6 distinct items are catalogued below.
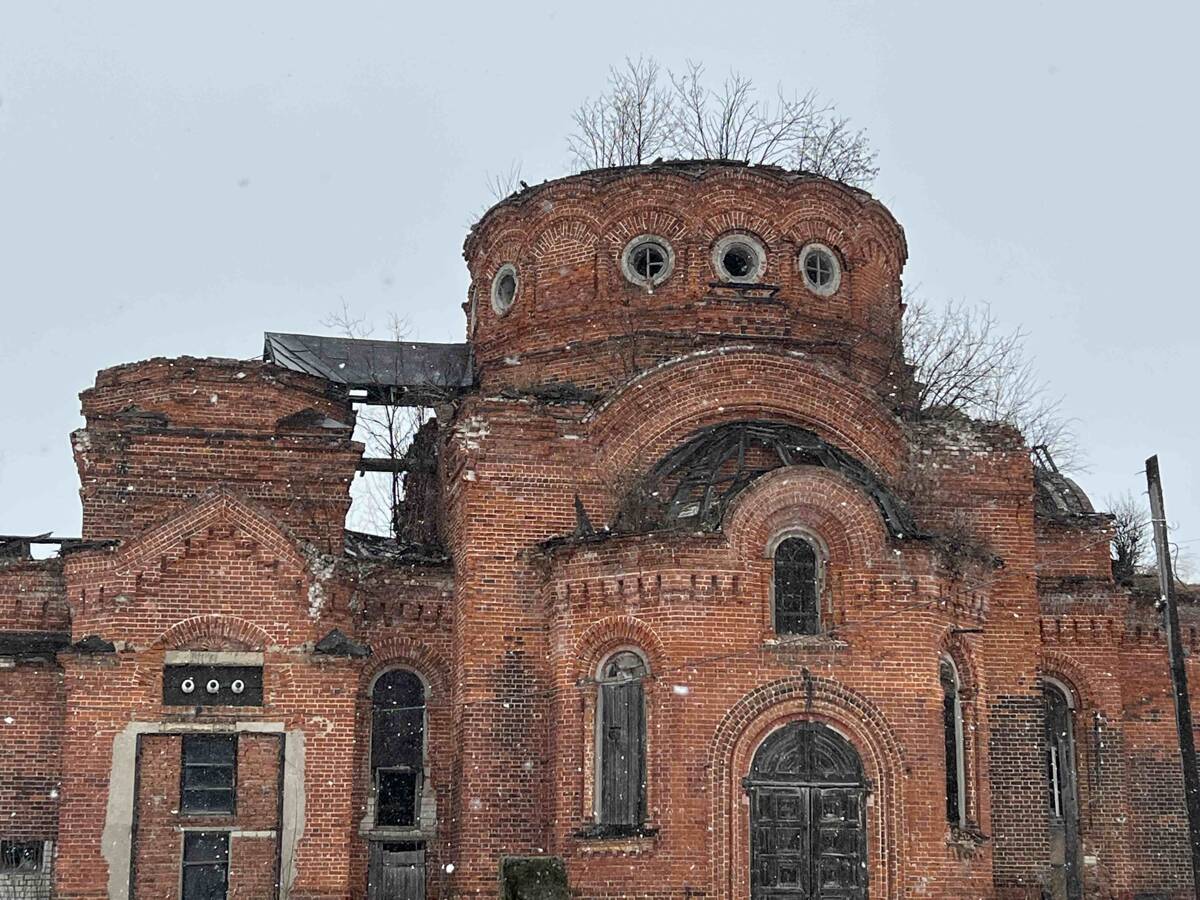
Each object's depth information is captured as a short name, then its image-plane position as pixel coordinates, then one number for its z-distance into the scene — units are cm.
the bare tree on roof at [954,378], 2823
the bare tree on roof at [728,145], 3035
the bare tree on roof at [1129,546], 2528
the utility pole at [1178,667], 1778
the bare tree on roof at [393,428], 2459
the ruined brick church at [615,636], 1784
